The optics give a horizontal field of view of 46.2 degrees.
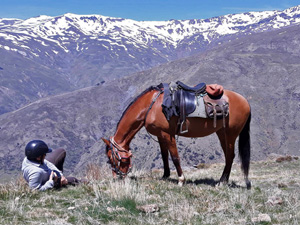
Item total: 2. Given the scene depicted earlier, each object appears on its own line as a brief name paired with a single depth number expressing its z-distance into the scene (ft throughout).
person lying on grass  24.85
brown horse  31.42
